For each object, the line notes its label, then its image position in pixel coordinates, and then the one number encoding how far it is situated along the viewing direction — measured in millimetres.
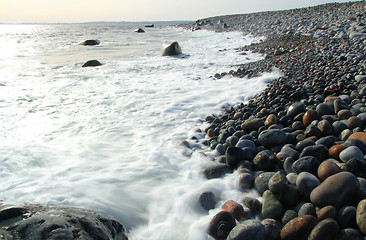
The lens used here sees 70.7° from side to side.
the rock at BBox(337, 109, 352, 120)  2646
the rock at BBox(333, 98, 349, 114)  2778
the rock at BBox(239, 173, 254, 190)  2139
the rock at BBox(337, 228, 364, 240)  1377
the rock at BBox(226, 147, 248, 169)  2434
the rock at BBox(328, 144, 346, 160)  2066
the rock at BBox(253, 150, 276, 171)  2262
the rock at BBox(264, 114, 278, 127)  2941
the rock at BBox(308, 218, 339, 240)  1408
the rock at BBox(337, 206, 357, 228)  1471
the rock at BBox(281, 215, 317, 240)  1482
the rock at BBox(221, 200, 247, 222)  1800
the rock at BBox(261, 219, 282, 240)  1568
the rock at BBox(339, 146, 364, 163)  1932
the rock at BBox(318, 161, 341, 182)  1796
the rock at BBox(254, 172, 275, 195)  2017
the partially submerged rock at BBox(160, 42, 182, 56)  10492
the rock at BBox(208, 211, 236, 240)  1694
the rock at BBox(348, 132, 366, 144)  2171
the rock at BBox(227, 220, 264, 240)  1537
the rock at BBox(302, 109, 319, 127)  2736
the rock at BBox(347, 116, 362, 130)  2441
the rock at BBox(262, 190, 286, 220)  1730
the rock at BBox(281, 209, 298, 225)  1652
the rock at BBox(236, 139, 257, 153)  2547
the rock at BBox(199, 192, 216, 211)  2020
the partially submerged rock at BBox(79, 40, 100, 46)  15727
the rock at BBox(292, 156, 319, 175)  1980
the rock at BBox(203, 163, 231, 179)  2387
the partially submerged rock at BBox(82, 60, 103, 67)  8508
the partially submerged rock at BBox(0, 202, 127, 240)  1344
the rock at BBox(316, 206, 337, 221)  1521
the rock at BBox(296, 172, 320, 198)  1771
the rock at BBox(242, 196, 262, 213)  1861
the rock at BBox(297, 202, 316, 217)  1607
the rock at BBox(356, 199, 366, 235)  1385
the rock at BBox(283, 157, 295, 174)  2121
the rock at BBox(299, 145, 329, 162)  2106
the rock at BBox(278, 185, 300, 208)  1761
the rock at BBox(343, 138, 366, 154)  2068
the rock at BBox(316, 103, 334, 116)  2823
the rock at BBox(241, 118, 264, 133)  2938
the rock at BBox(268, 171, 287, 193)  1812
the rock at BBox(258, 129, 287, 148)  2549
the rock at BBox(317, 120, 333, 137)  2454
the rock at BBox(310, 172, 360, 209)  1571
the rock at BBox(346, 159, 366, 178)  1766
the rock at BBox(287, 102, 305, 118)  2967
